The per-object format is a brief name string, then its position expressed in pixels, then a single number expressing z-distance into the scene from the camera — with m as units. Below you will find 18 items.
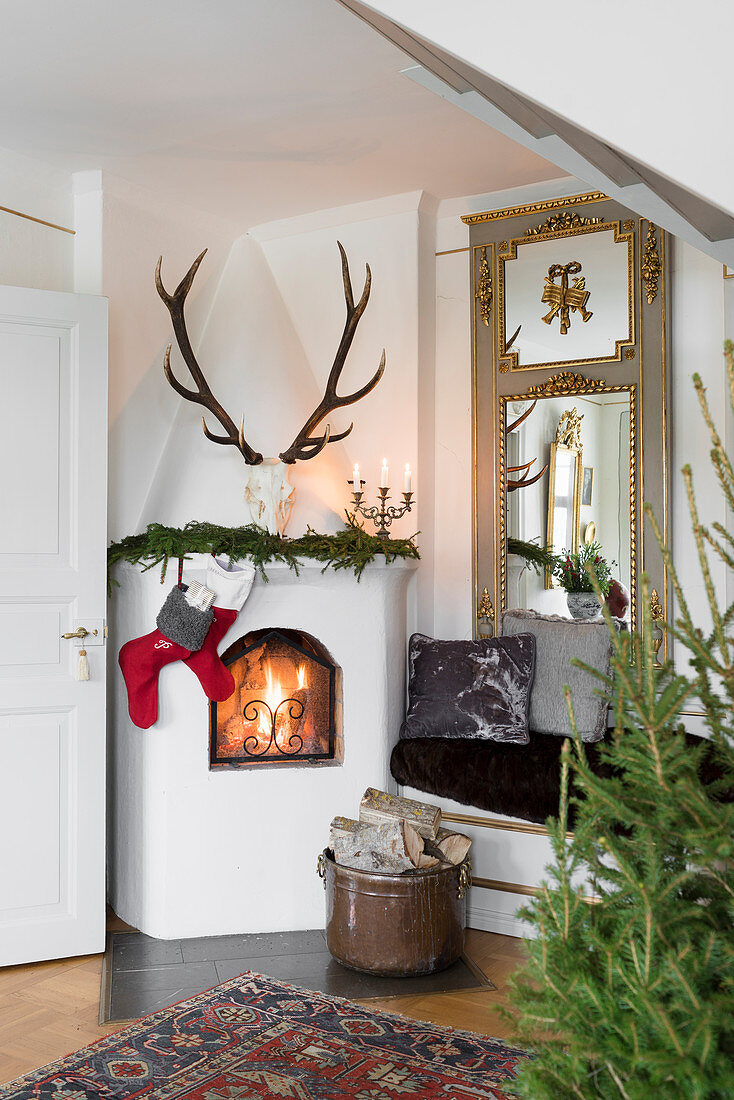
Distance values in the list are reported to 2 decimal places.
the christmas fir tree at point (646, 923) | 1.07
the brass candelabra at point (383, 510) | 3.85
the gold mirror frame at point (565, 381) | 3.72
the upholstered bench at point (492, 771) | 3.39
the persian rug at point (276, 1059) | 2.44
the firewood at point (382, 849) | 3.22
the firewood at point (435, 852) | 3.36
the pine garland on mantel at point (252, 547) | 3.54
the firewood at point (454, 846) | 3.41
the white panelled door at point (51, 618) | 3.33
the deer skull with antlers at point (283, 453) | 3.69
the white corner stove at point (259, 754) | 3.58
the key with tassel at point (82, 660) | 3.41
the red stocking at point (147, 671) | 3.54
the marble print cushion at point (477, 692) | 3.69
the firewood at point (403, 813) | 3.42
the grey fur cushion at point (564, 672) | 3.56
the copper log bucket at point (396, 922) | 3.17
